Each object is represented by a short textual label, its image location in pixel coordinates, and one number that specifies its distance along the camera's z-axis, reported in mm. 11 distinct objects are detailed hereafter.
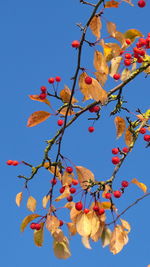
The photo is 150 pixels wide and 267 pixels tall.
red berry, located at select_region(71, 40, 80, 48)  3688
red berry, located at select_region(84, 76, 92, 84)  3830
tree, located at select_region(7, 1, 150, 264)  4012
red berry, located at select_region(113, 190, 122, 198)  4266
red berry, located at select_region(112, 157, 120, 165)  4383
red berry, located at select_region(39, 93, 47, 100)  4043
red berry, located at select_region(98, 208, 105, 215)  4191
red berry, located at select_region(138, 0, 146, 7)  4090
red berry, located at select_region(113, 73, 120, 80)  4215
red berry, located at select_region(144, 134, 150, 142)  4590
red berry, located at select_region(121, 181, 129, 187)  4359
